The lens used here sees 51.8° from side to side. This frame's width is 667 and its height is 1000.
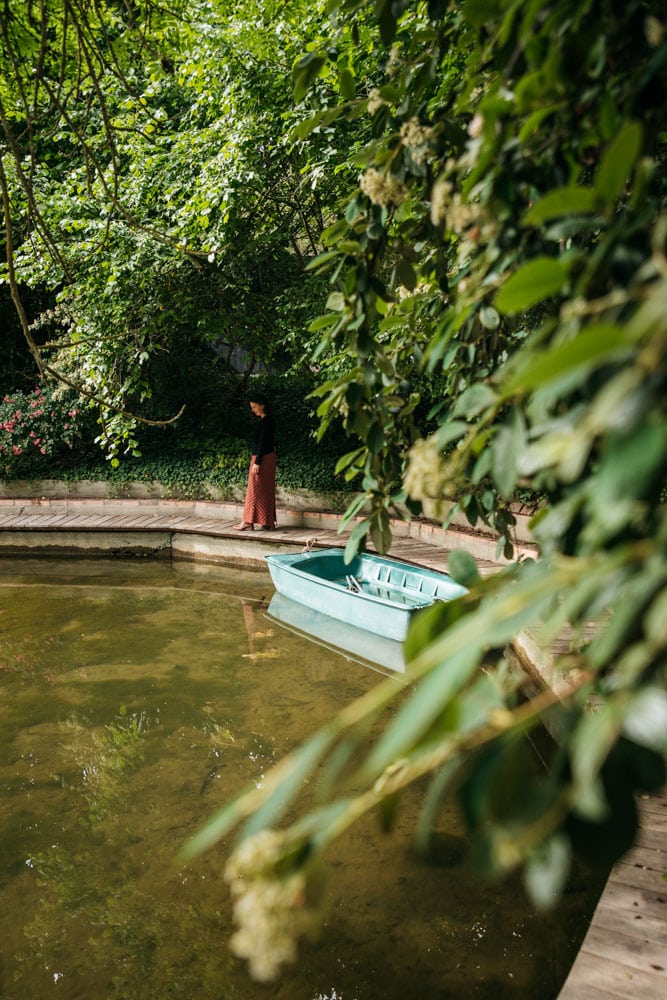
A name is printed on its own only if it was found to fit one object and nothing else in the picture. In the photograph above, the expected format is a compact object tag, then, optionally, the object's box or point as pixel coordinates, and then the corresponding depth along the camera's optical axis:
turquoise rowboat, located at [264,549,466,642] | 5.58
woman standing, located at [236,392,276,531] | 8.49
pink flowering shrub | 10.63
